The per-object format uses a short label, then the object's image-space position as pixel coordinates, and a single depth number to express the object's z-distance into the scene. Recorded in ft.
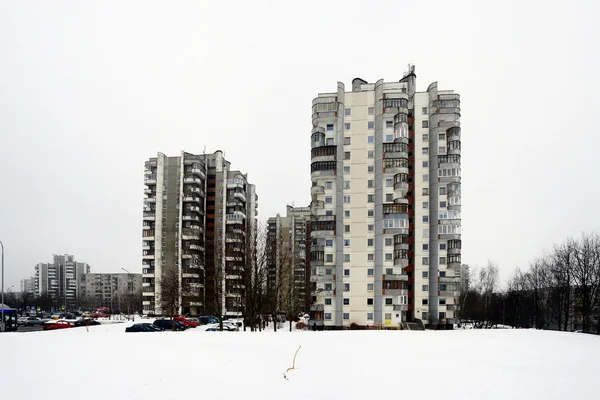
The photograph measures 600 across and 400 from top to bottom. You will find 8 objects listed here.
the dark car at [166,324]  148.87
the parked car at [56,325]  160.86
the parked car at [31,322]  196.13
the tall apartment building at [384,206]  180.04
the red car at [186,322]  170.08
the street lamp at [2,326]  119.65
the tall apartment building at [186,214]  259.80
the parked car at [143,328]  125.39
